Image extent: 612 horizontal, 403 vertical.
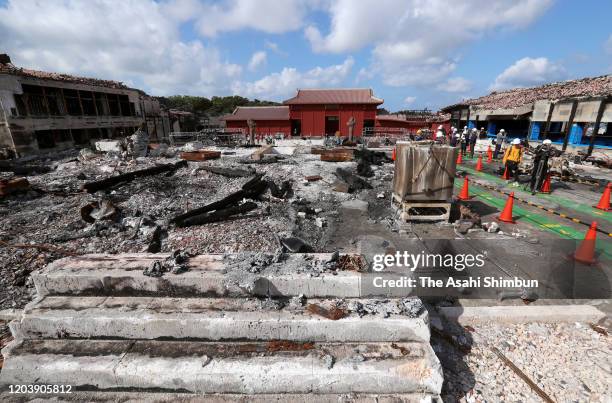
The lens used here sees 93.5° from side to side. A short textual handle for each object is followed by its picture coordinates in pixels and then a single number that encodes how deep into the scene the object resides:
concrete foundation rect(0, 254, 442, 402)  2.45
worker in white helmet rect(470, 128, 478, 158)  16.28
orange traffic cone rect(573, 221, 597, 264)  4.61
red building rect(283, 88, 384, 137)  28.11
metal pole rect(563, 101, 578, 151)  15.98
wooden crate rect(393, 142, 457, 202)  6.08
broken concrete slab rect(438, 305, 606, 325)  3.44
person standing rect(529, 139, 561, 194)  8.52
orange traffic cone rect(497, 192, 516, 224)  6.51
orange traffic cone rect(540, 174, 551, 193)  9.11
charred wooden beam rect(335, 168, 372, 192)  9.17
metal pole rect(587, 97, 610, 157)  14.45
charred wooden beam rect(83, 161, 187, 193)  8.58
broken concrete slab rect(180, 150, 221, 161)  14.08
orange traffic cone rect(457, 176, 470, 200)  8.39
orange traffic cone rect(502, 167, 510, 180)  10.73
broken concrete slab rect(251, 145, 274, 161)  14.72
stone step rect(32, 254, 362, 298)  3.01
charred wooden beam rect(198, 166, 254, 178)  10.50
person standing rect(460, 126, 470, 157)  17.40
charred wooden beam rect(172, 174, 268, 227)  6.14
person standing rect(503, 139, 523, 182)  9.88
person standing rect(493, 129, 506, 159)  15.38
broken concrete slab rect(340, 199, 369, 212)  7.60
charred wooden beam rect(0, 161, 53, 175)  11.96
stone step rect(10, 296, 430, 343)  2.70
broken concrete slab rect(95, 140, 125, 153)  16.89
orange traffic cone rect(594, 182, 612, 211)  7.34
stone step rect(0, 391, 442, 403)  2.40
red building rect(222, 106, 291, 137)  29.42
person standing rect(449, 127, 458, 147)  16.12
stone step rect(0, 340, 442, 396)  2.44
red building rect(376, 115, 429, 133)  28.66
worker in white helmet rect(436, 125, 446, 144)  10.92
